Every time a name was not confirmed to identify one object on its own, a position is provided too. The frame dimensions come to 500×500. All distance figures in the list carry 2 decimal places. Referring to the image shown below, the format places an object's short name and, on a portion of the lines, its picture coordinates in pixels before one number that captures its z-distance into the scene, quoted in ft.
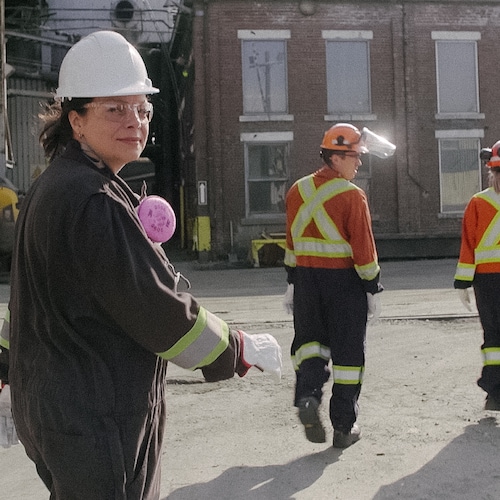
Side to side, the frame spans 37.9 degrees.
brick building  65.98
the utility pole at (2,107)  60.49
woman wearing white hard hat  6.38
